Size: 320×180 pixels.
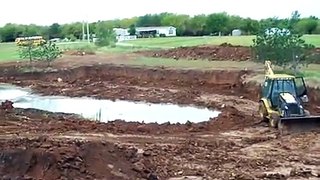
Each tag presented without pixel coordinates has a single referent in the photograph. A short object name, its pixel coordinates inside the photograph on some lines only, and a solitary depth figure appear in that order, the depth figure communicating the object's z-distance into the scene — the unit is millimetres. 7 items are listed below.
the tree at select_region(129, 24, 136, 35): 89972
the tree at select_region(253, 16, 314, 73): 27558
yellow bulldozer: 17652
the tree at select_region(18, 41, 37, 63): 39723
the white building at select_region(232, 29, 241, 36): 69346
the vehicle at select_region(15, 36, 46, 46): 41029
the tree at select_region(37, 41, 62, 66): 39028
